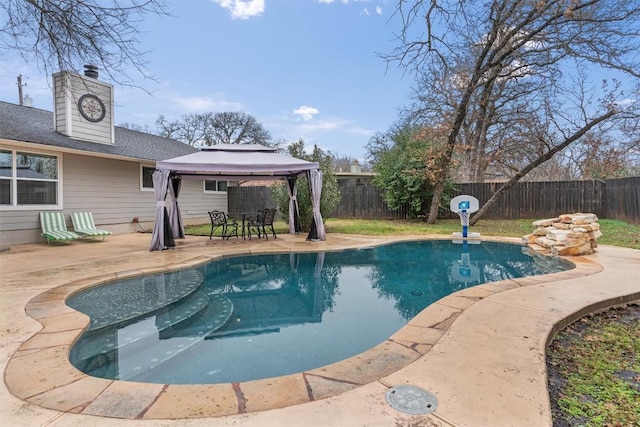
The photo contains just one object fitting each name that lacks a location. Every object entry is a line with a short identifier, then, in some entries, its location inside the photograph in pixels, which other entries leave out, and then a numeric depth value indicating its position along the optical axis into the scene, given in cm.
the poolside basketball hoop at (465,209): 946
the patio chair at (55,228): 796
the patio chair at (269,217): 946
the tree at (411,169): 1266
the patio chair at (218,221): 911
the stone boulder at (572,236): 669
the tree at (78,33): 366
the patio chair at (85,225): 861
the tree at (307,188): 1046
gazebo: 752
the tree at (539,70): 812
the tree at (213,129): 2678
